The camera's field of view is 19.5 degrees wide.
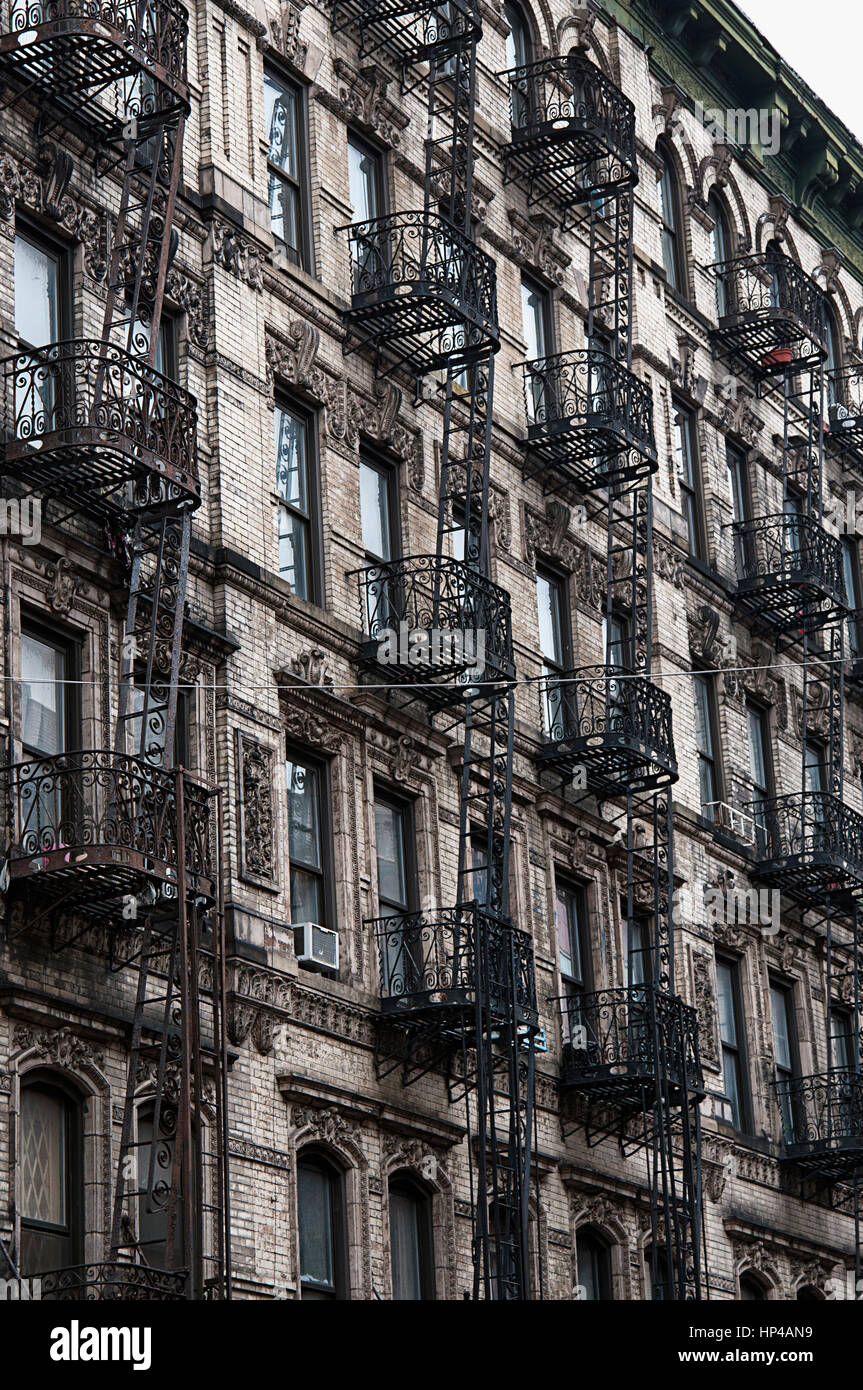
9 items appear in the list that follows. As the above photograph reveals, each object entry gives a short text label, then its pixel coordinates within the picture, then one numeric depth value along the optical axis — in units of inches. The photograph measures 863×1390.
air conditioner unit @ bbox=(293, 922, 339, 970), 943.0
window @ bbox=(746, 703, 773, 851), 1411.2
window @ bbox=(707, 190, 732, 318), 1557.6
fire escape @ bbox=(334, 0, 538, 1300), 983.0
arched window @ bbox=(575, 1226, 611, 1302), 1123.3
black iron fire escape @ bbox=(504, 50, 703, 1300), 1117.7
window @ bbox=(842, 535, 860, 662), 1664.6
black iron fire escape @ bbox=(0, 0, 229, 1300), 794.8
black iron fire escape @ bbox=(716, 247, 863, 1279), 1338.6
